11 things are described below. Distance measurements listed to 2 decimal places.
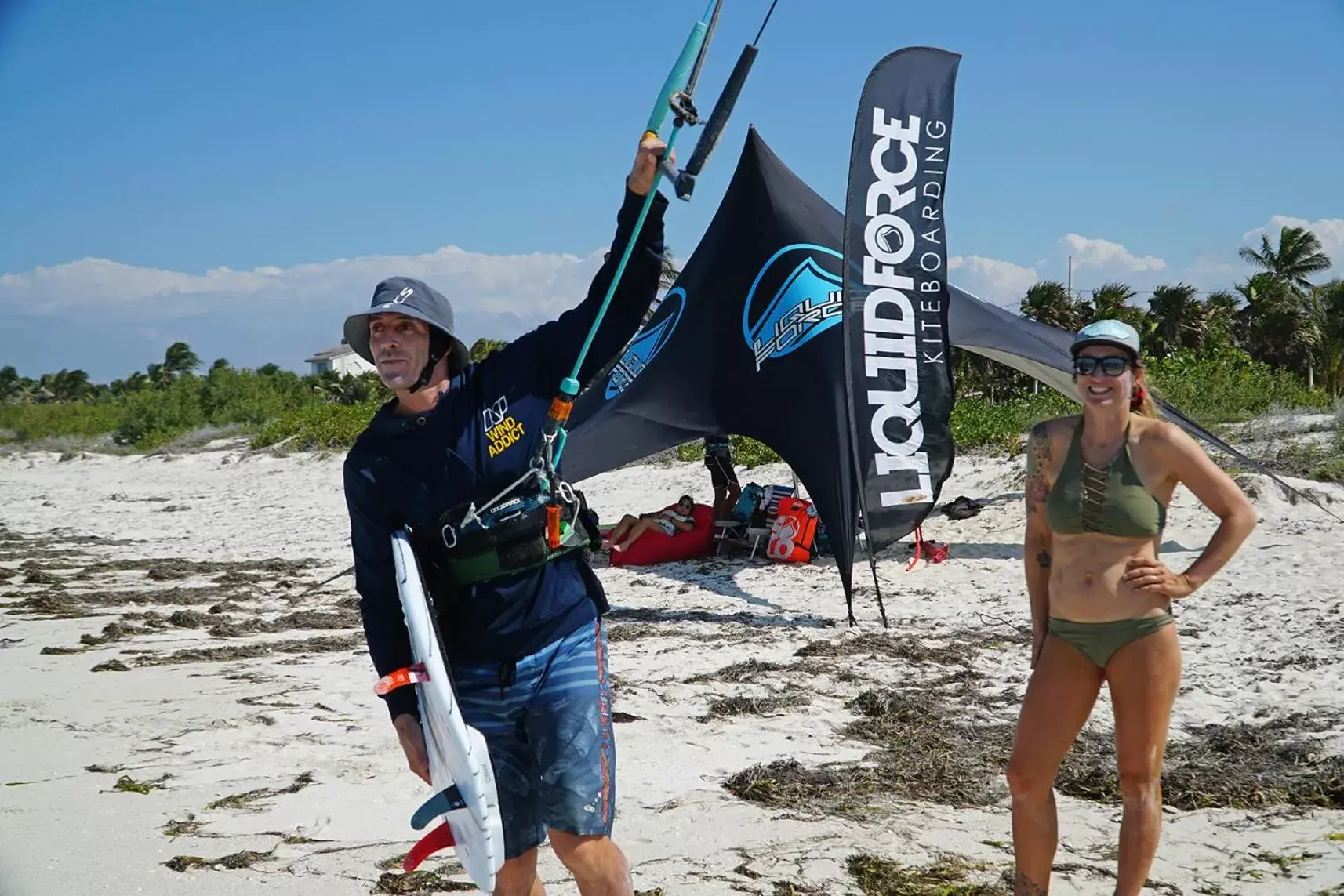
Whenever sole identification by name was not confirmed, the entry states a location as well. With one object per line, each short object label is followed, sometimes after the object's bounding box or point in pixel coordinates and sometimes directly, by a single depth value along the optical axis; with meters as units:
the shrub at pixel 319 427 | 21.94
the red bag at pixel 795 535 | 9.17
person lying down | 9.61
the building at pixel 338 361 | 50.31
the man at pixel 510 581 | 2.48
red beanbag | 9.59
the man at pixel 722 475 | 9.55
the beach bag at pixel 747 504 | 9.49
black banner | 7.09
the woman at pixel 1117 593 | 2.78
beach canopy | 7.79
